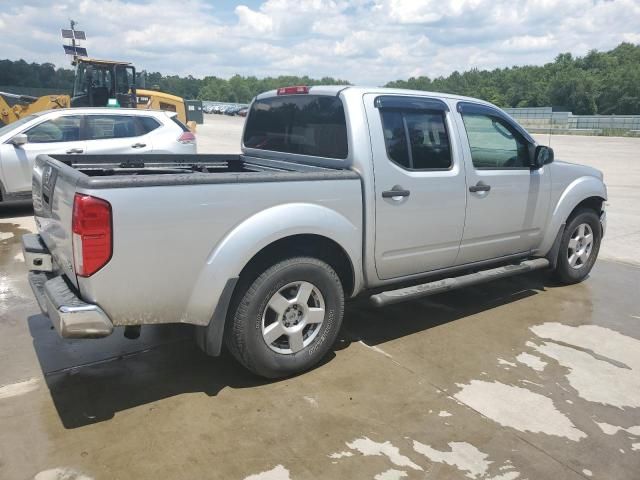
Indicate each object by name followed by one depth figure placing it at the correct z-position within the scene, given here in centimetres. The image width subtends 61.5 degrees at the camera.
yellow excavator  1680
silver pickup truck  295
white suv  828
